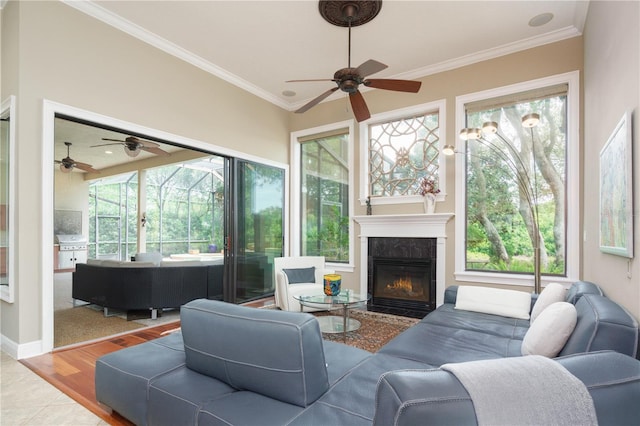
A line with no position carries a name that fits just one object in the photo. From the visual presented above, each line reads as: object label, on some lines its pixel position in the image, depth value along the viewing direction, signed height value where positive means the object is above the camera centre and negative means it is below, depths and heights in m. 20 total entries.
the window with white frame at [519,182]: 3.80 +0.37
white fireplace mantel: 4.43 -0.24
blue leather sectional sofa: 0.83 -0.63
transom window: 4.72 +0.90
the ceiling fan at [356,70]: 3.10 +1.29
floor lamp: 3.59 +0.58
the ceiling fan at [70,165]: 6.78 +1.00
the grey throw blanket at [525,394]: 0.78 -0.44
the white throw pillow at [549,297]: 2.43 -0.62
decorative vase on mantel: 4.54 +0.13
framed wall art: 1.79 +0.12
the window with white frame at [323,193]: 5.46 +0.34
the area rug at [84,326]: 3.44 -1.31
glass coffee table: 3.45 -0.93
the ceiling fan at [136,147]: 5.34 +1.07
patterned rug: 3.37 -1.34
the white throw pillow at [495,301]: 2.93 -0.81
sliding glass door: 4.98 -0.24
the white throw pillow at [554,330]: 1.69 -0.60
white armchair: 4.23 -0.90
